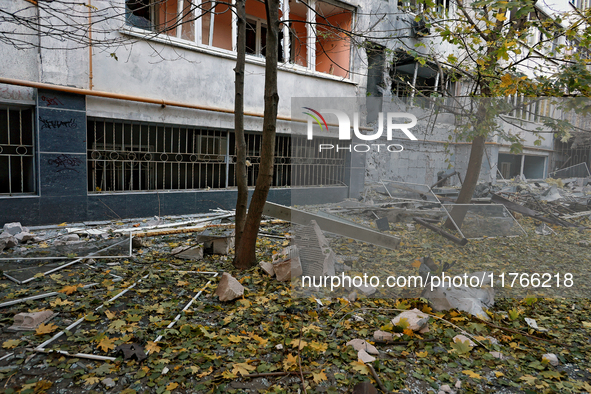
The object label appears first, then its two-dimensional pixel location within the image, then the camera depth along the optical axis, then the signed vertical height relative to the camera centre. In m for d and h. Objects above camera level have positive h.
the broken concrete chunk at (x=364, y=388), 2.19 -1.34
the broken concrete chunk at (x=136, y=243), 5.40 -1.24
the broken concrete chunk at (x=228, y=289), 3.61 -1.27
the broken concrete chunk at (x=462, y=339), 2.96 -1.40
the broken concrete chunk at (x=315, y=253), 4.19 -1.03
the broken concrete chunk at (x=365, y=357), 2.65 -1.40
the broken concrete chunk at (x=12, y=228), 5.54 -1.13
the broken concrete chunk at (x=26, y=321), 2.90 -1.34
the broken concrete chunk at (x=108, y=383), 2.28 -1.43
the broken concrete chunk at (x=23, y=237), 5.38 -1.22
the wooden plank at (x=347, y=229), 4.43 -0.79
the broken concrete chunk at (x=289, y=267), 4.16 -1.19
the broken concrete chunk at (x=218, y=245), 5.22 -1.19
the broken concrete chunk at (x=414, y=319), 3.11 -1.30
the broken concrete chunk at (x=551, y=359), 2.77 -1.42
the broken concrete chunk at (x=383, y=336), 2.99 -1.39
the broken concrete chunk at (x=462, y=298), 3.52 -1.27
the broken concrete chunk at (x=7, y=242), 5.00 -1.21
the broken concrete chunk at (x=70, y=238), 5.54 -1.24
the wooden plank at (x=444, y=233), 4.36 -0.76
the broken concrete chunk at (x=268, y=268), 4.38 -1.26
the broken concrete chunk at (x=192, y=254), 5.03 -1.29
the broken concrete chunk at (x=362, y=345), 2.79 -1.39
